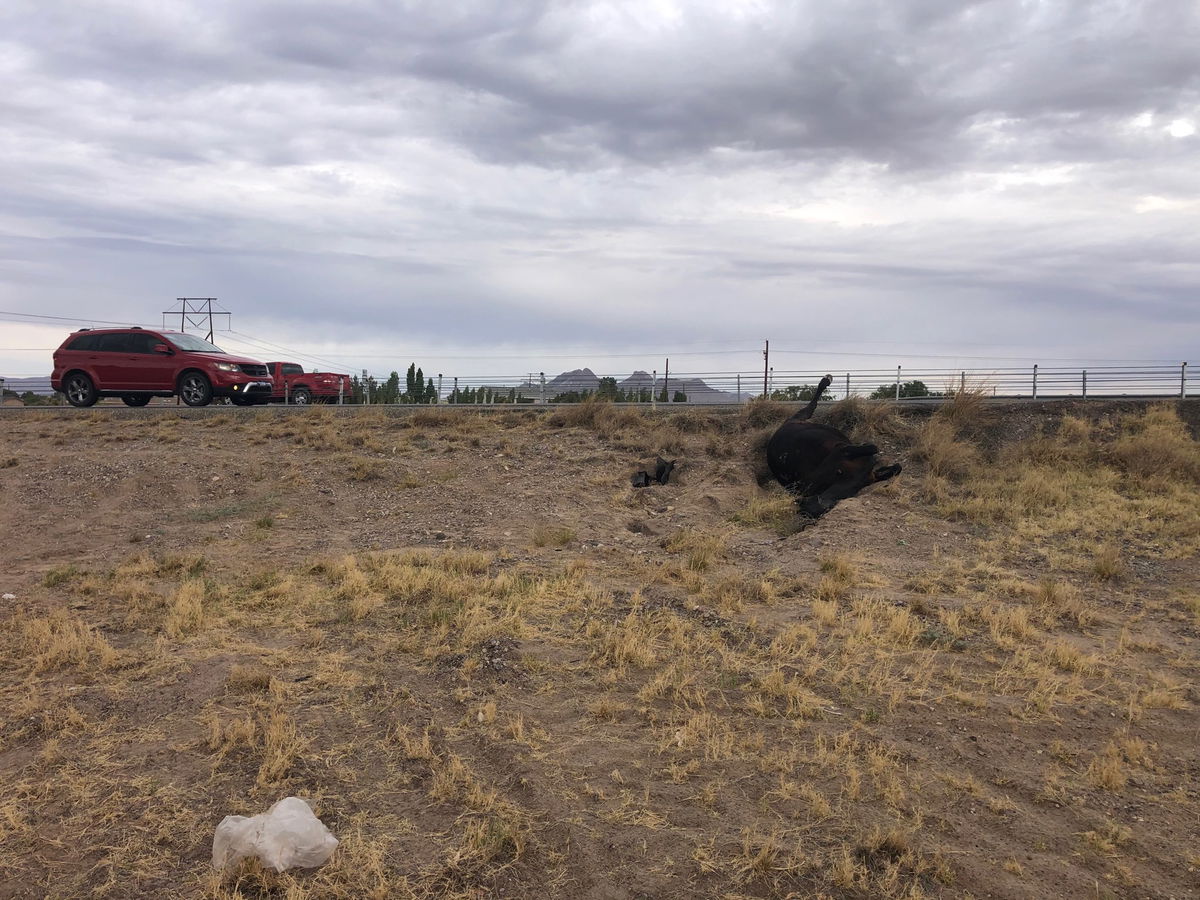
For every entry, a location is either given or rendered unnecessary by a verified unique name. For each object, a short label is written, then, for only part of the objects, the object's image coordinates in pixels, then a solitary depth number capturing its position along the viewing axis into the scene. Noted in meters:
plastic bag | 4.29
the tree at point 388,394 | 32.22
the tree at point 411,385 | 35.47
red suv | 20.77
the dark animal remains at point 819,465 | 14.28
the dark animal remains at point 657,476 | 15.62
